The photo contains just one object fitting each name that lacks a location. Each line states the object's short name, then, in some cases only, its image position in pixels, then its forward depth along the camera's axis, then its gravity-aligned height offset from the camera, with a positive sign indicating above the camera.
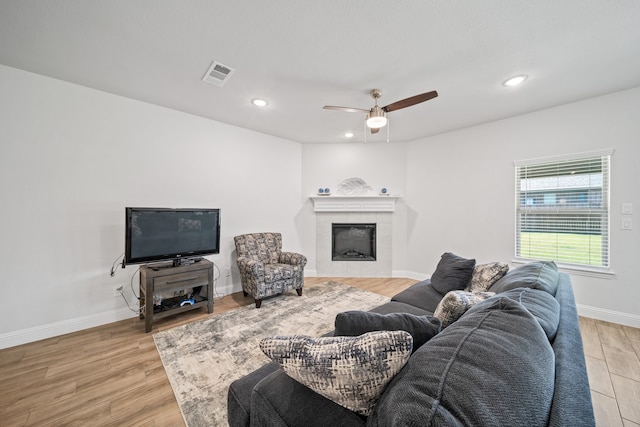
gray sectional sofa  0.56 -0.45
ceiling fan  2.38 +1.11
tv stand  2.55 -0.83
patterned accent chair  3.15 -0.76
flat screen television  2.61 -0.26
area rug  1.63 -1.25
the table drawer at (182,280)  2.63 -0.79
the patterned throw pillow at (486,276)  2.04 -0.53
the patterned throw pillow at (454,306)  1.23 -0.48
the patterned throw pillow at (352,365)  0.72 -0.48
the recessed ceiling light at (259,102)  2.90 +1.38
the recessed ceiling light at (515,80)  2.38 +1.40
